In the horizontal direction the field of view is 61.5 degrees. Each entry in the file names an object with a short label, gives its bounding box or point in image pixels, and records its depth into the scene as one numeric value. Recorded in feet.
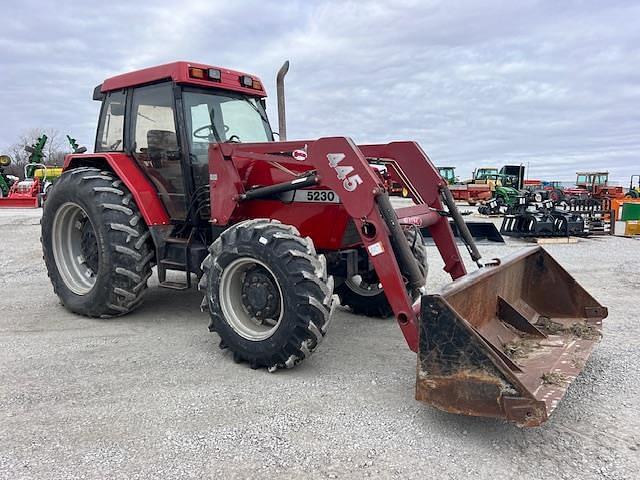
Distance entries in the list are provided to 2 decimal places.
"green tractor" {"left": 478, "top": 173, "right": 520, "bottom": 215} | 66.33
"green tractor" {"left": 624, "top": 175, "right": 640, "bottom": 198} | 73.98
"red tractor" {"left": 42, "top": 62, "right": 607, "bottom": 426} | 10.74
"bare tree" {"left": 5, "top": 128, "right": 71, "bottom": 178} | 155.12
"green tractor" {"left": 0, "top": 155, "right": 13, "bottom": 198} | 85.61
